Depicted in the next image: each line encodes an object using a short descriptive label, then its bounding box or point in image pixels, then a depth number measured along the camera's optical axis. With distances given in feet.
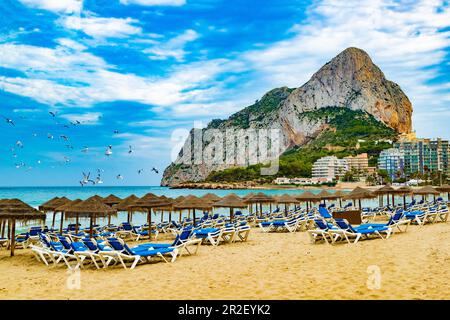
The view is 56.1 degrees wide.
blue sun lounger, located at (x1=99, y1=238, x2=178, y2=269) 29.17
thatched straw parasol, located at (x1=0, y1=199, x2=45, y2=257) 36.09
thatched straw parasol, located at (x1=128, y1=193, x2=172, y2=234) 48.67
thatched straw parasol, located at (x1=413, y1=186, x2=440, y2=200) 82.94
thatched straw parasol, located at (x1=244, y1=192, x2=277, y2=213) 67.91
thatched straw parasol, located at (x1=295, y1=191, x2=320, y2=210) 77.04
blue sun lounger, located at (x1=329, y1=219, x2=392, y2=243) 37.93
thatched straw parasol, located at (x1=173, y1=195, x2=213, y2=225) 55.06
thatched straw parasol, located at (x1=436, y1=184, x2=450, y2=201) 95.27
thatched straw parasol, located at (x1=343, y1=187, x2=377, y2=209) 73.92
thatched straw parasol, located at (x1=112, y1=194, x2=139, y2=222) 54.24
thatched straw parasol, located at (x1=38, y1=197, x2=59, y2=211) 59.84
